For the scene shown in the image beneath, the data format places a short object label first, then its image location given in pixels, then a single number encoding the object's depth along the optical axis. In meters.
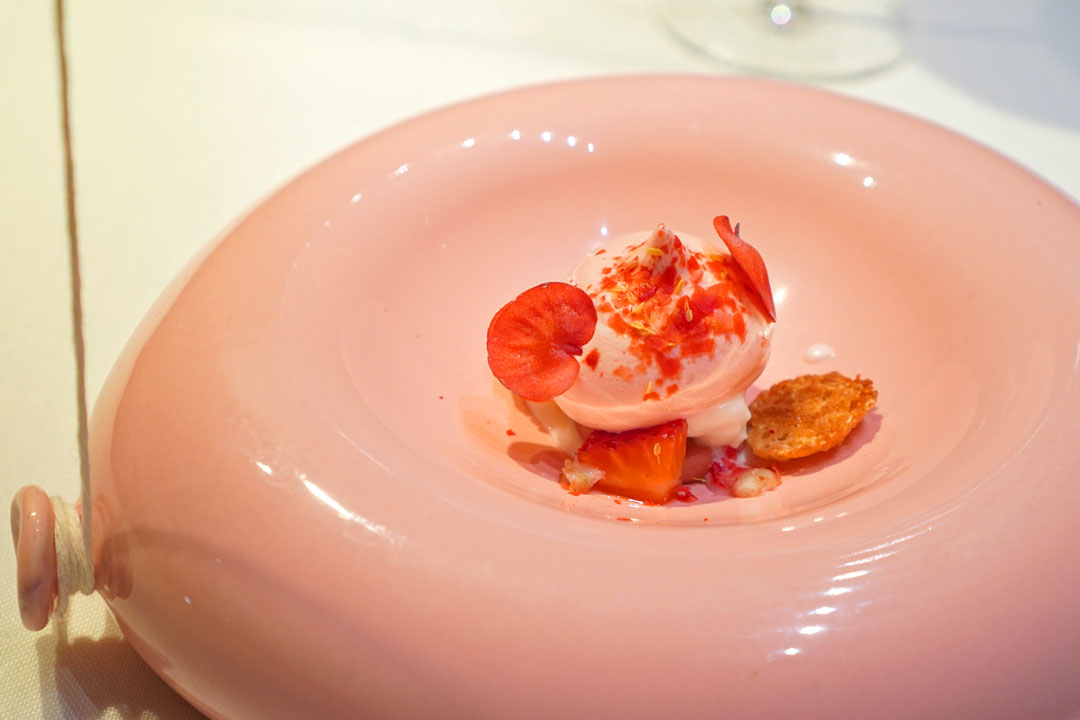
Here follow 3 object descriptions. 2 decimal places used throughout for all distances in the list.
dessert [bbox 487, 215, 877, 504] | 0.52
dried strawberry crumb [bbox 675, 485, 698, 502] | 0.52
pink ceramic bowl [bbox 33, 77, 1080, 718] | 0.47
